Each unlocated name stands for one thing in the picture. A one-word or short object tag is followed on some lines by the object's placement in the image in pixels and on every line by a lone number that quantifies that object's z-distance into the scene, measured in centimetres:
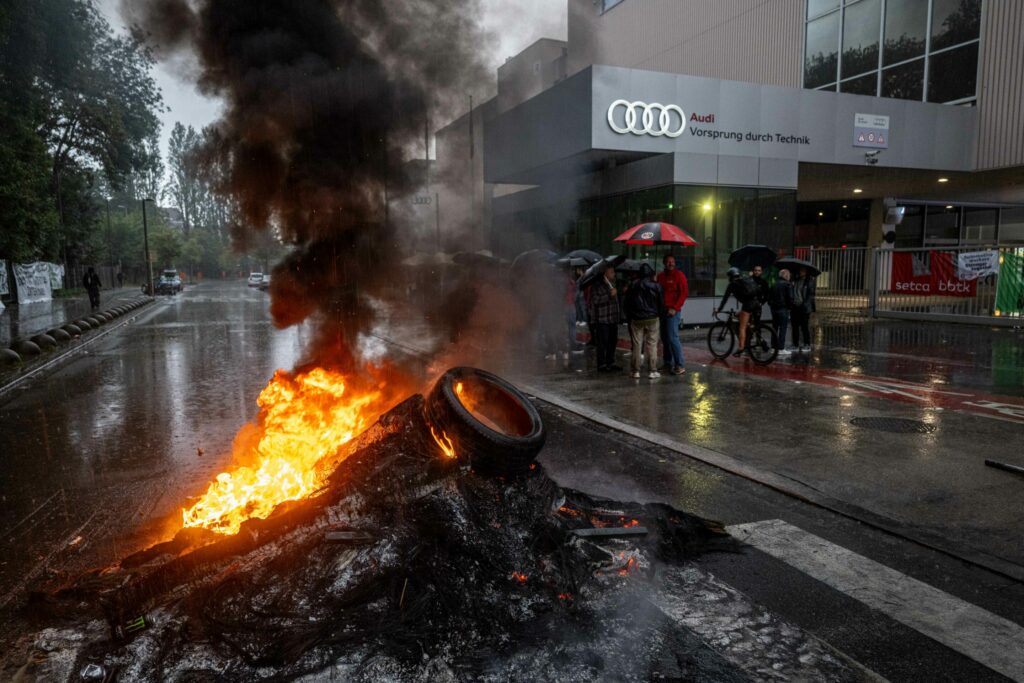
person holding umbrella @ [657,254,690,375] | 1041
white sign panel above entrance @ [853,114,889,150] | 1808
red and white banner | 1689
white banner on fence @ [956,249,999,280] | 1584
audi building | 1620
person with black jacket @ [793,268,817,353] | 1215
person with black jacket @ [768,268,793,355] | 1155
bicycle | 1102
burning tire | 374
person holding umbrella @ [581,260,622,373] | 1080
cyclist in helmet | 1085
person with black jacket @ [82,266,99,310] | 2712
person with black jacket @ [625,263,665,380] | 973
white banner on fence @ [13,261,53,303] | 2941
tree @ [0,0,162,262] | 2008
